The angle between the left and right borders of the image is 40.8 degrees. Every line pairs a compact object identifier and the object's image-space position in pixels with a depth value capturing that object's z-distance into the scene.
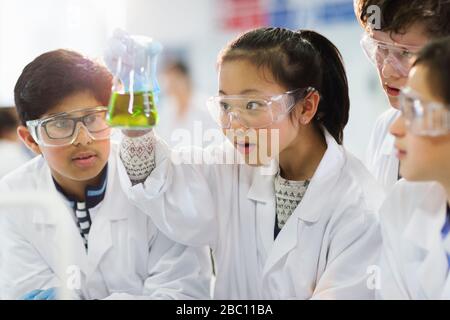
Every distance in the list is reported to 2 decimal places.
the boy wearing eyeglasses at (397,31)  1.27
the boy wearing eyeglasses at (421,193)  1.04
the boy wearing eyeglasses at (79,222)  1.32
